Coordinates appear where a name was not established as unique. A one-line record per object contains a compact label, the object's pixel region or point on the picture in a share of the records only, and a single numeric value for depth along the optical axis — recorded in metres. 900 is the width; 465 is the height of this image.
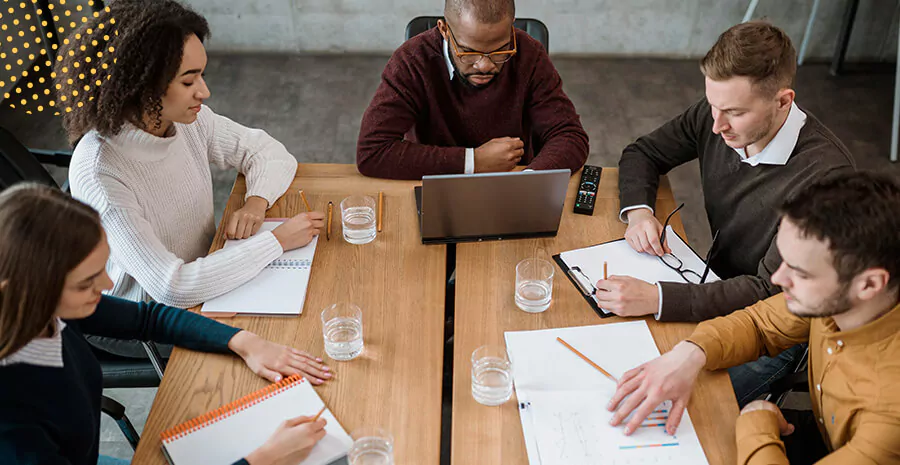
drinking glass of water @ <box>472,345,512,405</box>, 1.41
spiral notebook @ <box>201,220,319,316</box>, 1.61
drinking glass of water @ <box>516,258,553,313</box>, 1.62
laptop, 1.68
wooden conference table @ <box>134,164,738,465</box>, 1.36
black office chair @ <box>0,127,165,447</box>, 1.71
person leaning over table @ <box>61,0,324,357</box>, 1.59
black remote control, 1.92
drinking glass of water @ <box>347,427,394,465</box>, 1.30
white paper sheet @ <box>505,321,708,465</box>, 1.31
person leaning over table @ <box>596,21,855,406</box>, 1.61
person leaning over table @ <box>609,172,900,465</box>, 1.22
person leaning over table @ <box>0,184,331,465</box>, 1.14
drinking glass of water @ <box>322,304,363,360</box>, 1.51
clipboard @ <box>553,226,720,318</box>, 1.69
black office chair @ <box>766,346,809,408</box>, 1.56
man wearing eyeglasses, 1.97
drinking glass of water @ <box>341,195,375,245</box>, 1.82
